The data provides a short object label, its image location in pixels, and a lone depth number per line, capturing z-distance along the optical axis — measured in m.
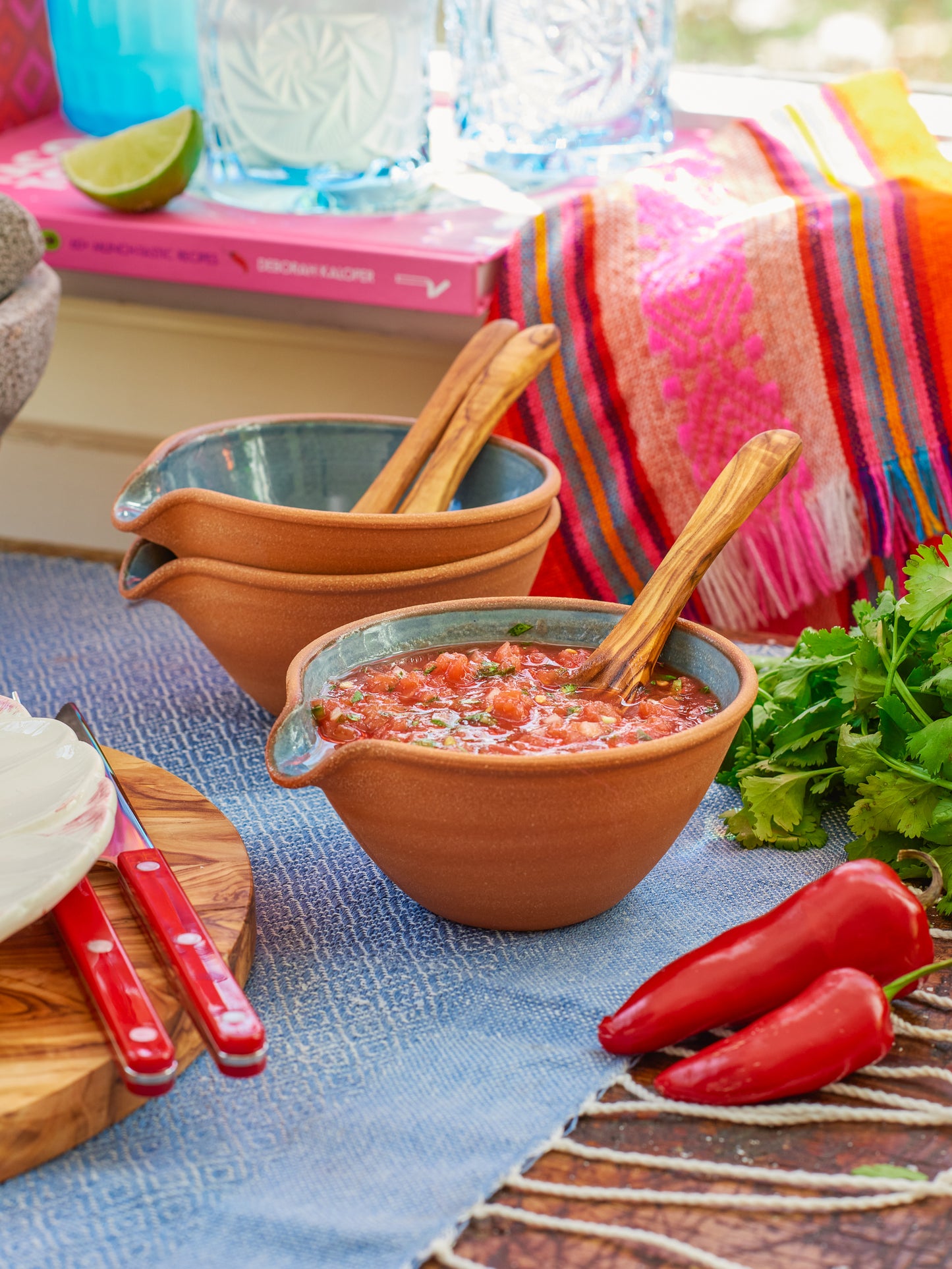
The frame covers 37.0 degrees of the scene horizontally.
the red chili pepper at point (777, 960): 0.79
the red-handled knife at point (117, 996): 0.69
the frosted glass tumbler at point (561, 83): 1.59
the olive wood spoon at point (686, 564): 0.94
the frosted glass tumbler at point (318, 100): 1.49
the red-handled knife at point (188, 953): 0.69
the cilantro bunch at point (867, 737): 0.94
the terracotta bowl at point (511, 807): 0.80
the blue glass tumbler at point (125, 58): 1.71
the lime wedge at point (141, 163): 1.52
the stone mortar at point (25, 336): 1.17
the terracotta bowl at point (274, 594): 1.07
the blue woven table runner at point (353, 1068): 0.68
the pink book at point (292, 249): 1.46
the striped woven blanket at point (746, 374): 1.35
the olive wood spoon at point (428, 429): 1.21
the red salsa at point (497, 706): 0.87
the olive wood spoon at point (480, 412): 1.19
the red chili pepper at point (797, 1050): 0.74
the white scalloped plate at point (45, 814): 0.77
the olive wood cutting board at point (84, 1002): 0.72
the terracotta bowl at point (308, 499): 1.06
